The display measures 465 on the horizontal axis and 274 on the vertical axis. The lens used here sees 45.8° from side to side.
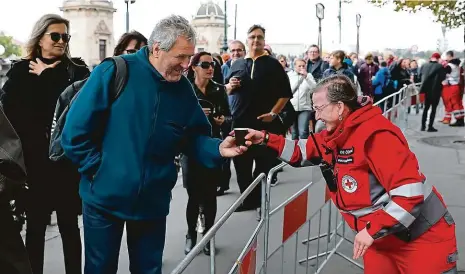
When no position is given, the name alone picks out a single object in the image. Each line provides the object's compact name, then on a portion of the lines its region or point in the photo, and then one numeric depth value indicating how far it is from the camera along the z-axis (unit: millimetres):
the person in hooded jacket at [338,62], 8663
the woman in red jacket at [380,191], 2609
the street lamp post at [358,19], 28728
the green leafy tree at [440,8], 19047
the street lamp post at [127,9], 24375
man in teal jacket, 2680
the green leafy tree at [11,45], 65662
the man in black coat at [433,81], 12203
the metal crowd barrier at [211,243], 1812
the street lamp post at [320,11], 15531
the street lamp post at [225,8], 38419
